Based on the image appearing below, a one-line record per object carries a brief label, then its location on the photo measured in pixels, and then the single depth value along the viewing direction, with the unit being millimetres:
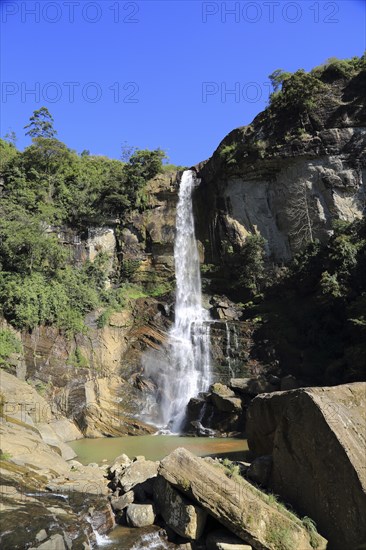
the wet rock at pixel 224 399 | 19078
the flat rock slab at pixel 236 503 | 7180
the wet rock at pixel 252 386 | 19531
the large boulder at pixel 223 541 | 7137
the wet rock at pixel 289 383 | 19536
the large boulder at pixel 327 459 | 7160
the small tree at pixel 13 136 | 39938
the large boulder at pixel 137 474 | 9907
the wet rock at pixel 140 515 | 8219
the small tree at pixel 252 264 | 28594
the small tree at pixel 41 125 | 34094
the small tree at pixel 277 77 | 29906
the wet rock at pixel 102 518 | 8222
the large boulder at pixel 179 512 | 7680
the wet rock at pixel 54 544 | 6973
